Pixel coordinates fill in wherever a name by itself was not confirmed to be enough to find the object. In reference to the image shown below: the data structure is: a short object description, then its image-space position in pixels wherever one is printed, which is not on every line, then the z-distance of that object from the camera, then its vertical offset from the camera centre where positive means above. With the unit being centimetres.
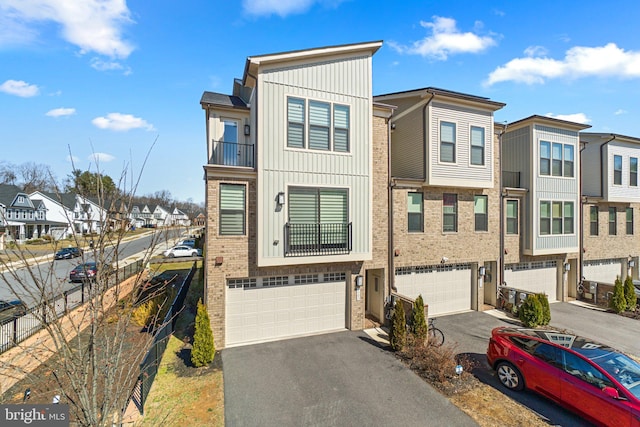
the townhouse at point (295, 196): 977 +71
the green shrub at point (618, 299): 1384 -381
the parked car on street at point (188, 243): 3736 -328
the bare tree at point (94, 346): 349 -156
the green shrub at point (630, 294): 1409 -363
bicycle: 1001 -415
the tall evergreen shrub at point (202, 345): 860 -368
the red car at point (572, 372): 596 -346
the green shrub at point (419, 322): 984 -346
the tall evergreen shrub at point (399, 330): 957 -361
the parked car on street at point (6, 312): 1144 -372
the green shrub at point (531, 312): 1188 -379
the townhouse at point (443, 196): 1237 +91
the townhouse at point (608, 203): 1673 +81
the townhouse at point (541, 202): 1444 +73
